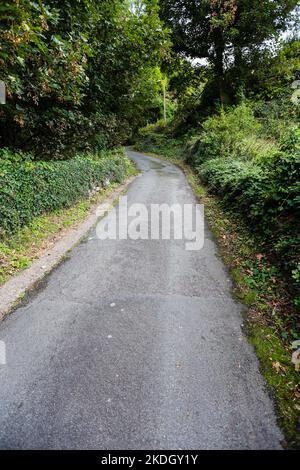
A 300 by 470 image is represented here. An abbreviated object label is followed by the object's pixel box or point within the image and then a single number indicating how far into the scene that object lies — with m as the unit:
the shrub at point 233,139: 9.64
